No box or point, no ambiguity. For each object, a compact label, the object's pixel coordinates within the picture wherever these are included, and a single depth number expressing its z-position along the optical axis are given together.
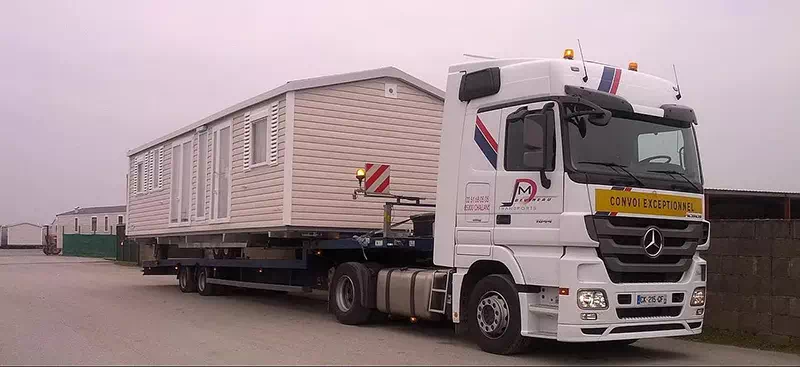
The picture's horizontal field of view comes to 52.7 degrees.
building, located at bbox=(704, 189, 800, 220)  16.14
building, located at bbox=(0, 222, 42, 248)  88.19
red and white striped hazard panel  12.52
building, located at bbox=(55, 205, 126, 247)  76.98
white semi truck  8.38
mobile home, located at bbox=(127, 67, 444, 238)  12.90
